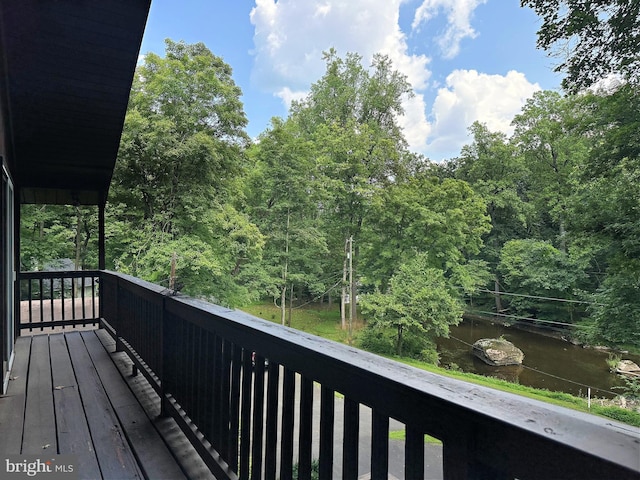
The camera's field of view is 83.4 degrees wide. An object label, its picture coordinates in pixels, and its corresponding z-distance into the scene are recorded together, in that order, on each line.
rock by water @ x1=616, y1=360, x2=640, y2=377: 11.80
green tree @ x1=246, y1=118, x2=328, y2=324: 14.12
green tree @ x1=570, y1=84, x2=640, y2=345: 7.48
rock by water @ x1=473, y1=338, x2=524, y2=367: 13.80
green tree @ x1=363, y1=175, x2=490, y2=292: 15.04
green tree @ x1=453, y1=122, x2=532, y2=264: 18.72
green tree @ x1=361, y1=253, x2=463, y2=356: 12.94
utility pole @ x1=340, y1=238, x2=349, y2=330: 16.61
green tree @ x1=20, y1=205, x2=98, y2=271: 8.98
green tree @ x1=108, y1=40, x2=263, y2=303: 9.45
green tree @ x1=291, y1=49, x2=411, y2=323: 16.14
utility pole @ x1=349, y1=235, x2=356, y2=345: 15.78
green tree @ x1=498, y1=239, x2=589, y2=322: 15.51
